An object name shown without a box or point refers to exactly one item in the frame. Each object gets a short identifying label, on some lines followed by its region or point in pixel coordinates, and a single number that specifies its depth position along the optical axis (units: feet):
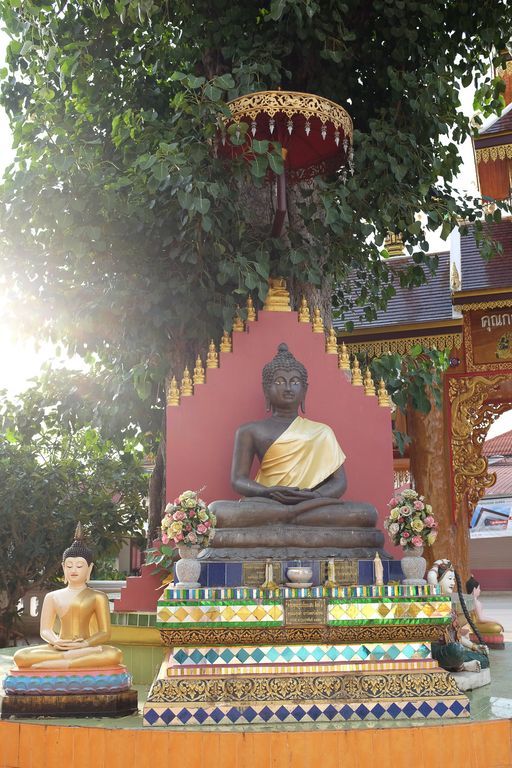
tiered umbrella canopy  22.18
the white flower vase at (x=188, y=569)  17.43
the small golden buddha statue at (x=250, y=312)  24.13
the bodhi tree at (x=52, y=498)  35.06
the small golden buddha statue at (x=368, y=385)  24.53
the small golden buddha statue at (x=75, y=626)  16.57
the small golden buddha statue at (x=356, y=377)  24.50
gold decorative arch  36.24
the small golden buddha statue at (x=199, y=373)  23.67
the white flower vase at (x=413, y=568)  18.28
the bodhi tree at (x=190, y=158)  23.00
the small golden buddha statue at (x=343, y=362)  24.52
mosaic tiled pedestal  16.19
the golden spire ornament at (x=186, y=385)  23.56
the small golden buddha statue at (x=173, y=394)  23.48
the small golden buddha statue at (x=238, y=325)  24.20
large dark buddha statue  19.49
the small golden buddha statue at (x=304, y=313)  24.60
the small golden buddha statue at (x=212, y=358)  23.84
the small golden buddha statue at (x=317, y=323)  24.64
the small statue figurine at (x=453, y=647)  19.66
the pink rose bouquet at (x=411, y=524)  18.57
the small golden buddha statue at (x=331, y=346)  24.61
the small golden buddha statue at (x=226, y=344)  24.06
